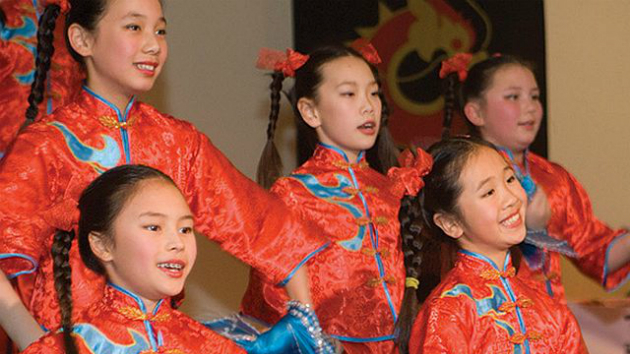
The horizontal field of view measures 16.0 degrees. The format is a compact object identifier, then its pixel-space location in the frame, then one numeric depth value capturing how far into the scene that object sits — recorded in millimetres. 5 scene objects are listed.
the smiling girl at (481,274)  5303
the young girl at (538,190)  7073
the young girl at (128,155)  5397
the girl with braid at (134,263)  4783
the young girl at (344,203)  6403
